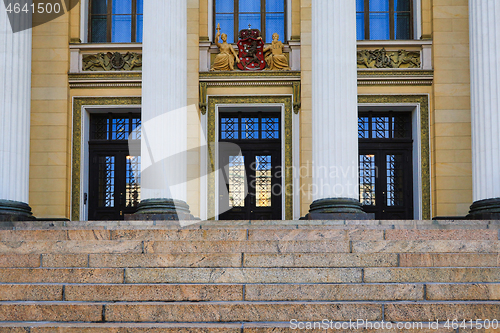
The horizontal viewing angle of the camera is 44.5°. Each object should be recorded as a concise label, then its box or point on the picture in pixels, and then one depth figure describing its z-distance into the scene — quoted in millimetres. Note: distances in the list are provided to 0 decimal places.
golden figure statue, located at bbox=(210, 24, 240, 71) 18078
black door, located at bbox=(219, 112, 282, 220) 18391
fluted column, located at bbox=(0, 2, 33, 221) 14406
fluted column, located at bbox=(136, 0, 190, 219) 14281
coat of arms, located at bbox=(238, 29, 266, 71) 18203
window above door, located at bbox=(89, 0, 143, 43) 18828
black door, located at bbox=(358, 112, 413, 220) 18219
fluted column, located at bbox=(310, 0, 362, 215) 13758
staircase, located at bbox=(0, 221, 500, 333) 7160
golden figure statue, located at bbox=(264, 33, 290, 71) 18047
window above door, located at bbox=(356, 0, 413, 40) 18625
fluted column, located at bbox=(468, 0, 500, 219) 13883
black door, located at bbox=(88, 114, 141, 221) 18422
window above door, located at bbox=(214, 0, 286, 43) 18719
